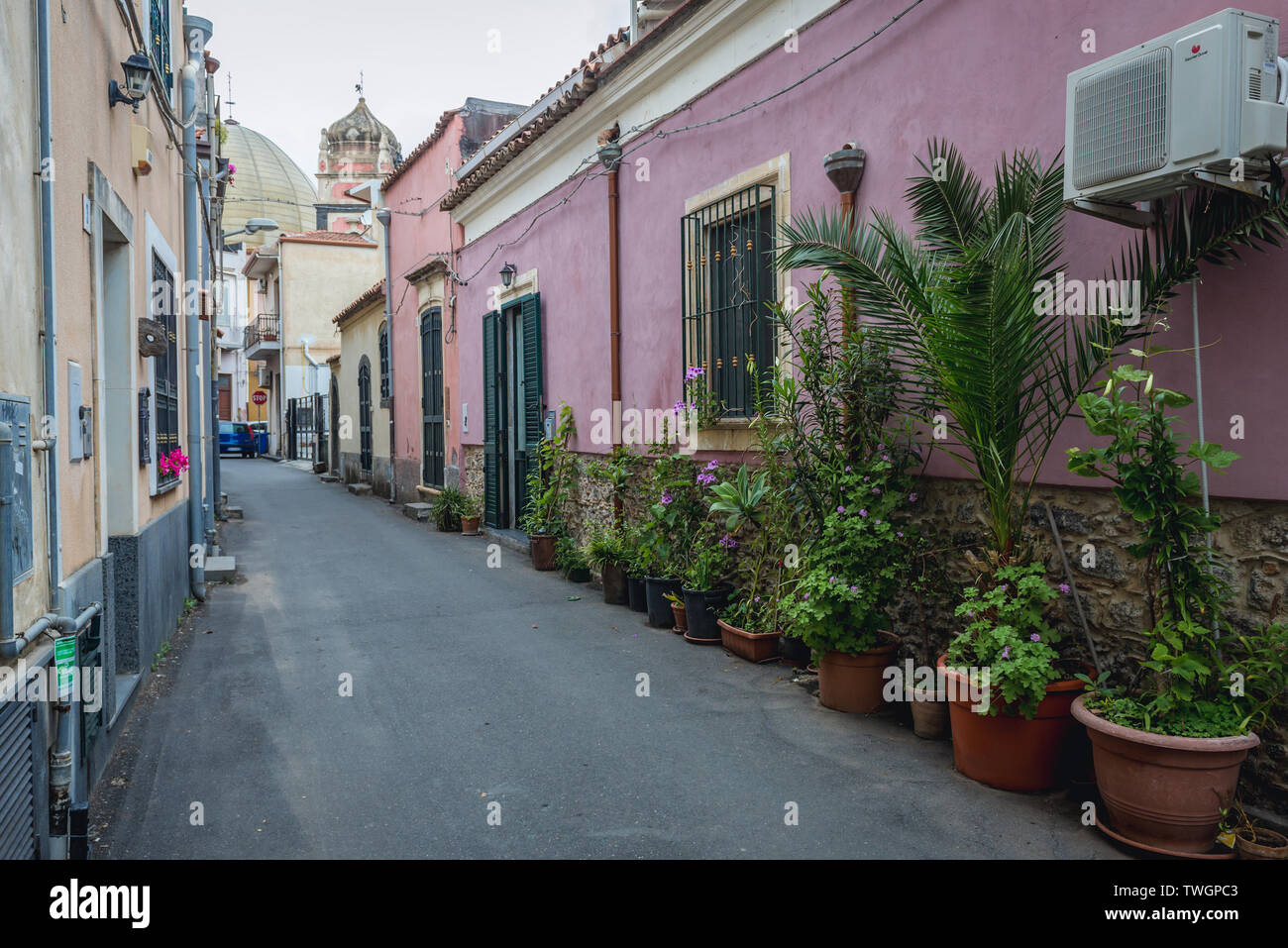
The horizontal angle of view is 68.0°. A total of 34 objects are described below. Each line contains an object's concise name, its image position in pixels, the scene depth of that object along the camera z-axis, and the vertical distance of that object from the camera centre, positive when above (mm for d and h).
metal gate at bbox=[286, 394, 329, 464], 26031 +492
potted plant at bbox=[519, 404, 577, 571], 10008 -580
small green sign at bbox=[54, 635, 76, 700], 3311 -748
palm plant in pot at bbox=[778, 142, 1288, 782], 3889 +493
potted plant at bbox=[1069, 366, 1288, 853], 3299 -843
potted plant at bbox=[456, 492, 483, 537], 12914 -976
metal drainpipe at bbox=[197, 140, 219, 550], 10688 +1227
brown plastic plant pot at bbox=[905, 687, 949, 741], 4695 -1377
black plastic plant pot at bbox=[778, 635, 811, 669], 5996 -1340
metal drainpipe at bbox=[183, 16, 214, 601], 8297 +1037
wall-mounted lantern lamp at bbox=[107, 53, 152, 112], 5016 +1949
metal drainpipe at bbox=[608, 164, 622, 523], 8875 +1438
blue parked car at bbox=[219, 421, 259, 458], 34094 +249
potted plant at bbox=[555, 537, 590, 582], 9242 -1174
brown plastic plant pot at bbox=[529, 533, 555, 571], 10031 -1143
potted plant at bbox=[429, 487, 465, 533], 13344 -962
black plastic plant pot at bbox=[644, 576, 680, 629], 7262 -1237
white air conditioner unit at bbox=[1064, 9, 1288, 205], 3238 +1149
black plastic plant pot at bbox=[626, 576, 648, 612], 7848 -1271
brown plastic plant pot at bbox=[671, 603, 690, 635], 7066 -1319
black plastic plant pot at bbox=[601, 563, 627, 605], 8141 -1233
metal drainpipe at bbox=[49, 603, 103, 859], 3221 -1142
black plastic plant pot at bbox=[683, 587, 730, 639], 6711 -1202
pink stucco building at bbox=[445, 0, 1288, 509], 3676 +1927
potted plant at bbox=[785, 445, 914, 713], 4930 -746
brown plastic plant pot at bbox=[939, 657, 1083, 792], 3932 -1277
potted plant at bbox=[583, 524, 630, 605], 8141 -1047
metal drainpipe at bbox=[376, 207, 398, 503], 17562 +757
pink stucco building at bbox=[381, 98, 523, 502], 14594 +2384
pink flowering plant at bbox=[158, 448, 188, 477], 6746 -113
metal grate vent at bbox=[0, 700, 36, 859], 2738 -992
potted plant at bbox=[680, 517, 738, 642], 6719 -1066
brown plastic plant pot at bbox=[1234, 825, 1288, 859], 3204 -1405
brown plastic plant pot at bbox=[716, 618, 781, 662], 6152 -1338
